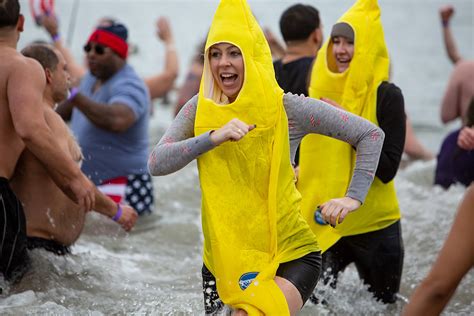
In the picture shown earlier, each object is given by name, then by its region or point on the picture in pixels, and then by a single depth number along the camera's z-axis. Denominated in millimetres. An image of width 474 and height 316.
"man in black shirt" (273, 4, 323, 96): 12625
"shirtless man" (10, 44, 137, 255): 11008
